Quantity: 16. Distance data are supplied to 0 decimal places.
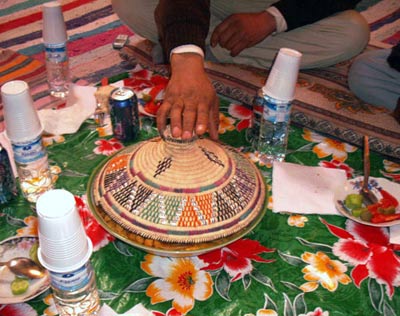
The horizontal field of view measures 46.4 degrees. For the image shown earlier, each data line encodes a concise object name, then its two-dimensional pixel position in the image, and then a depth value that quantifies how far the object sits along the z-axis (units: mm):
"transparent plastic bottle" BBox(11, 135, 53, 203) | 865
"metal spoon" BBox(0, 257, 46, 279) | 753
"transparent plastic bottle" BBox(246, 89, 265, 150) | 1072
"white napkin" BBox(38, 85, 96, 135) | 1138
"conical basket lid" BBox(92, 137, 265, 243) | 745
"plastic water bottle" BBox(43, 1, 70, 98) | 1192
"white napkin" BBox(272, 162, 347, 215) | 942
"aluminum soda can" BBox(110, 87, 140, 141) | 1036
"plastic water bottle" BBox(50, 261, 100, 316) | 621
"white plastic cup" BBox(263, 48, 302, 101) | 919
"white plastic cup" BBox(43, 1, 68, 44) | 1181
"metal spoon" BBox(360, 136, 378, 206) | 945
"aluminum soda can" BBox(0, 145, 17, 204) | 874
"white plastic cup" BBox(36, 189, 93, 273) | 563
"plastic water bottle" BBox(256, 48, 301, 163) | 928
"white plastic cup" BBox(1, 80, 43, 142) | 786
